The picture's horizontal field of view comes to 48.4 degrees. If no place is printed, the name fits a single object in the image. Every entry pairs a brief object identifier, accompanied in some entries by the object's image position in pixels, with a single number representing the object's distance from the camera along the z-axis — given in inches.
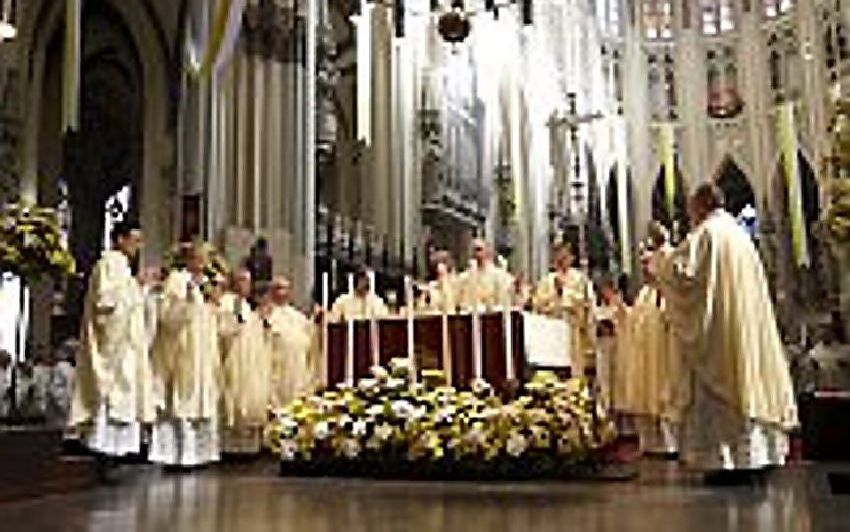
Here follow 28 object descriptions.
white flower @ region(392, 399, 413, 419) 269.1
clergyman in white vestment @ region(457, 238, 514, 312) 376.8
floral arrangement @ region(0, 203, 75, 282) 283.7
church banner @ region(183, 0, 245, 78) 376.8
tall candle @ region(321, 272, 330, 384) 315.9
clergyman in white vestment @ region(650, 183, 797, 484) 237.9
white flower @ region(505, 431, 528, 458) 256.2
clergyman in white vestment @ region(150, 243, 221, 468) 341.4
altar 289.3
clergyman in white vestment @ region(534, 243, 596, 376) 399.2
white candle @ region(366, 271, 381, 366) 303.1
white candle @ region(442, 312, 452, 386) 290.0
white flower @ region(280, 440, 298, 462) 291.4
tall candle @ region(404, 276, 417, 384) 281.8
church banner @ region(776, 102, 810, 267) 553.3
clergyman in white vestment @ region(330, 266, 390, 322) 331.6
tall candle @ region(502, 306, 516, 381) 277.4
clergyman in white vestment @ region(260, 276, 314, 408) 409.4
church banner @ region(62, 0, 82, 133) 336.8
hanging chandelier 490.3
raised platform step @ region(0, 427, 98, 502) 226.8
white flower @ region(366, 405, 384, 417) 273.4
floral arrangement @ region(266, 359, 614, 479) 259.4
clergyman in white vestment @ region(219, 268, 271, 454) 379.9
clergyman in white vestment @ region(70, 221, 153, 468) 296.8
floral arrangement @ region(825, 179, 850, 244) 249.1
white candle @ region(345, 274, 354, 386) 297.0
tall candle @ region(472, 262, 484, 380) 278.4
